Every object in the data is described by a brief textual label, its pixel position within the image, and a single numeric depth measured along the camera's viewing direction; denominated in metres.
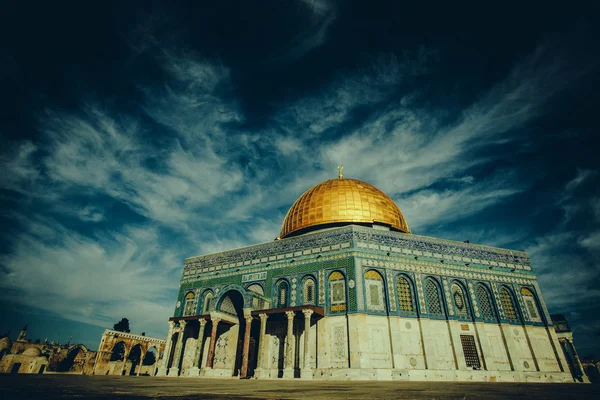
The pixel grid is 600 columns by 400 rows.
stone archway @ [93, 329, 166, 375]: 26.48
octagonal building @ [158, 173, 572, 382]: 16.56
